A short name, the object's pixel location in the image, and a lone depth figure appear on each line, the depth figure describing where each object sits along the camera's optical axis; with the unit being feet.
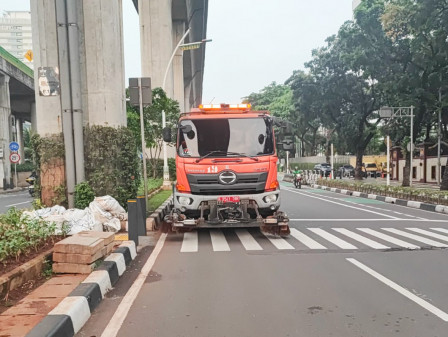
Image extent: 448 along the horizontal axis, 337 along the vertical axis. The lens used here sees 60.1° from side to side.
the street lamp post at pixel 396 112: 70.28
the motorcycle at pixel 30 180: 72.81
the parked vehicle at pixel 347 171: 142.12
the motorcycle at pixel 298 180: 90.38
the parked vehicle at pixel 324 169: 139.93
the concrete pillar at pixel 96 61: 30.86
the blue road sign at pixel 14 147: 94.63
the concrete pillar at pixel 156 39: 76.18
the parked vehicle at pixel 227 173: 24.80
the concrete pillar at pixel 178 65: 99.35
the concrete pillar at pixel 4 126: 97.81
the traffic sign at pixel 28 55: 102.95
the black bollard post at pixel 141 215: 23.89
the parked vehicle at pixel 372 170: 139.79
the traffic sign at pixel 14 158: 93.58
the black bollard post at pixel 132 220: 22.52
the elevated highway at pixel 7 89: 97.60
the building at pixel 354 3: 219.96
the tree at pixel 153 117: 45.06
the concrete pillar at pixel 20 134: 145.42
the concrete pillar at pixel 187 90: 161.70
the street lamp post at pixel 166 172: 63.57
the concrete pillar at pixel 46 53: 30.38
